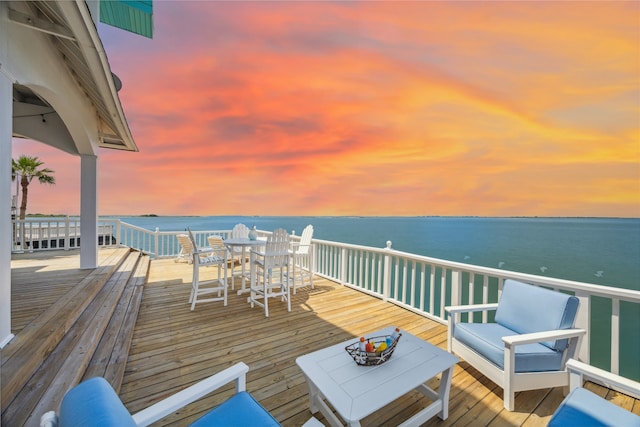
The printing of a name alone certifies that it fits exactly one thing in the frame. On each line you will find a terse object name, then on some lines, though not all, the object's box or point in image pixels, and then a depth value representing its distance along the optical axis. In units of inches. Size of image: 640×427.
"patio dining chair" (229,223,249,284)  235.6
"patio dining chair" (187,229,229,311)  160.6
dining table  172.7
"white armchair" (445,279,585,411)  80.3
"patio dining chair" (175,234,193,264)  289.9
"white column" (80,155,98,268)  188.5
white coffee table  58.3
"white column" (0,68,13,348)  72.9
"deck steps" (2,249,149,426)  64.9
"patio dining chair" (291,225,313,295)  207.0
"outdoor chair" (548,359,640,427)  53.7
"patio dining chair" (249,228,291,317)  159.2
